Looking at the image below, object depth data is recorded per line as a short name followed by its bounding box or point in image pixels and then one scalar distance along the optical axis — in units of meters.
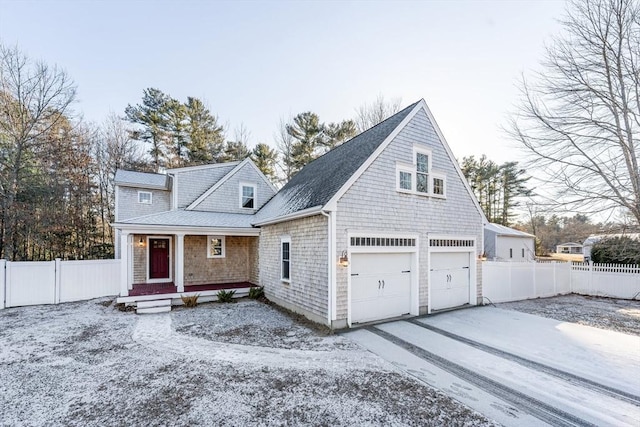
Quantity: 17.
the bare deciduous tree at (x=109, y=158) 19.44
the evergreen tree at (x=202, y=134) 23.70
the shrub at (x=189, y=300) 10.00
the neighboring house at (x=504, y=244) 21.55
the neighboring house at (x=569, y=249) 48.91
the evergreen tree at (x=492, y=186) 31.55
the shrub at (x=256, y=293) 11.15
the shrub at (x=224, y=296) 10.63
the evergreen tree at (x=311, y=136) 23.83
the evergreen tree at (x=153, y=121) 22.75
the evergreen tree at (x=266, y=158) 24.42
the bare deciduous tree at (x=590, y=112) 10.12
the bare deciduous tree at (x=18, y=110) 13.27
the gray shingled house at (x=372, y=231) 7.48
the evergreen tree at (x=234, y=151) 24.78
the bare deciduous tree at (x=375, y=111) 22.56
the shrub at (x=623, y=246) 10.35
